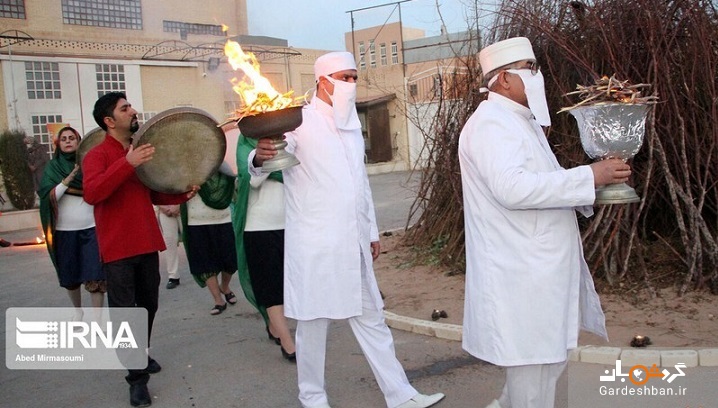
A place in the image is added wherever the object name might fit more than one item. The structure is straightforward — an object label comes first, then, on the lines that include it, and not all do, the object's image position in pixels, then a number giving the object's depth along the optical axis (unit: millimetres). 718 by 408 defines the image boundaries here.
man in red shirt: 4621
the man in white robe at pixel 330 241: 4133
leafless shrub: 6230
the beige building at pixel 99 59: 25156
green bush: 18734
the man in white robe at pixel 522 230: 2984
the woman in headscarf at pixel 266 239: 5355
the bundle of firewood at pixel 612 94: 3227
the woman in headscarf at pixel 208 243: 7055
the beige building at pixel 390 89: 29234
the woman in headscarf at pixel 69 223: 6309
